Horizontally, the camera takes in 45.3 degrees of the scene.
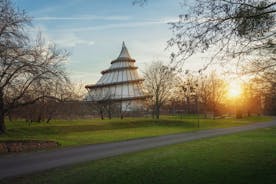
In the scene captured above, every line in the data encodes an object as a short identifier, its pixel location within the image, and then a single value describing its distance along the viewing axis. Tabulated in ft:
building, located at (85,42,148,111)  305.94
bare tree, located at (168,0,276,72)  29.09
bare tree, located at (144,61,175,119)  193.47
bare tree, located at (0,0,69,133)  71.36
